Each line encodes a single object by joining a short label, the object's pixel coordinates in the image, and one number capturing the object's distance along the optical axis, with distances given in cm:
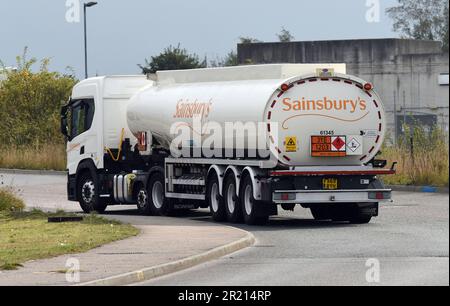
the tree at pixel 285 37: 10419
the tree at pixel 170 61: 7931
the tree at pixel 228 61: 9086
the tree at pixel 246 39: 10262
